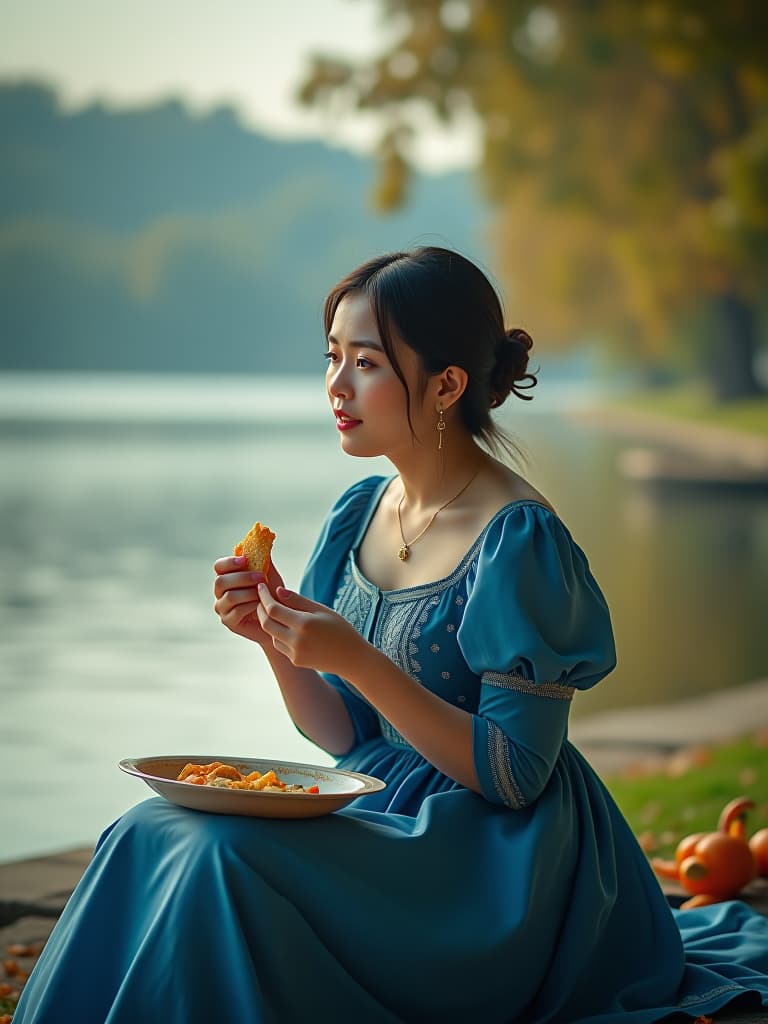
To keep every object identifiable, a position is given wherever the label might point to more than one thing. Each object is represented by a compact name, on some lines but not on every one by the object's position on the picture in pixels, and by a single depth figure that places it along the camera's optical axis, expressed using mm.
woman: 3012
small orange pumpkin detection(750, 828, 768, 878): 3956
